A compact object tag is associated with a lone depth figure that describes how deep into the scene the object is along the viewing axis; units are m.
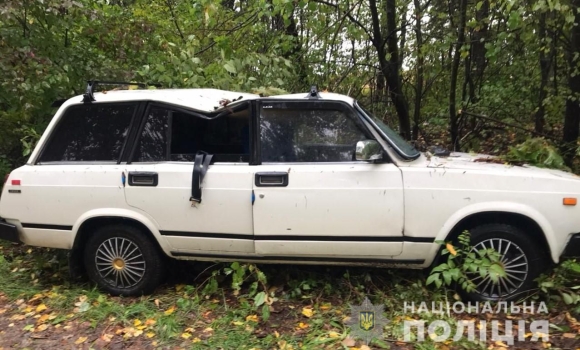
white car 3.50
